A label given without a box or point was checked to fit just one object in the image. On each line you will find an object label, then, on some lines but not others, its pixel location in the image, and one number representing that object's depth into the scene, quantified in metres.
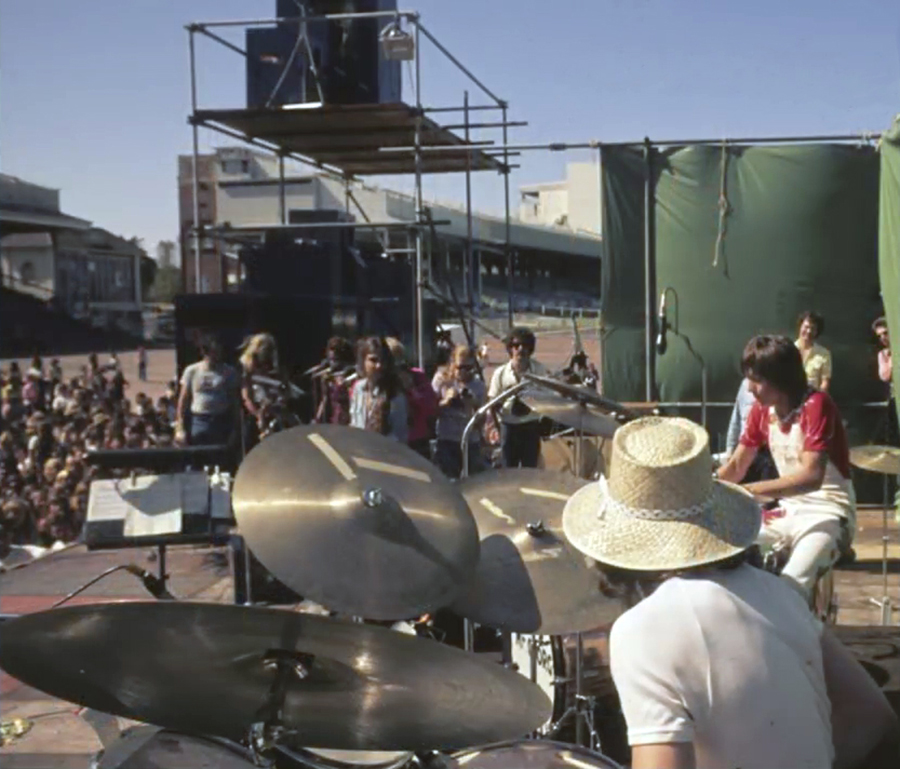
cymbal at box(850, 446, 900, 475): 5.53
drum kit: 2.22
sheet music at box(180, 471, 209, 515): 5.81
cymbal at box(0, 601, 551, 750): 2.16
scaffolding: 10.52
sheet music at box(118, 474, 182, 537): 5.64
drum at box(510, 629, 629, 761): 3.88
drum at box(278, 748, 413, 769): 2.67
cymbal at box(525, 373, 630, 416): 4.45
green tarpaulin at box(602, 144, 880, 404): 9.27
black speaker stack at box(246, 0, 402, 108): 11.20
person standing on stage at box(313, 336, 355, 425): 9.16
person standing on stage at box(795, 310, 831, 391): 8.29
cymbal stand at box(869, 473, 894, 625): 6.00
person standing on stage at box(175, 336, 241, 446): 9.30
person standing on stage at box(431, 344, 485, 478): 8.85
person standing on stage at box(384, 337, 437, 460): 8.25
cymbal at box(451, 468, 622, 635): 3.62
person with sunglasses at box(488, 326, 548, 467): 8.69
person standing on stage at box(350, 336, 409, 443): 7.81
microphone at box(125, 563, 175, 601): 3.63
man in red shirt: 4.65
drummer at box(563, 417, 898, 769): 2.13
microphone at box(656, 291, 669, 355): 9.48
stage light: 10.16
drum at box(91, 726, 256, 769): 2.48
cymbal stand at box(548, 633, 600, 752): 3.74
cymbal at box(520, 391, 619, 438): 4.91
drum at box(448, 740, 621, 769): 2.71
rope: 9.33
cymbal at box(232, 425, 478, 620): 3.52
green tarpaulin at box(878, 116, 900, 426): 5.69
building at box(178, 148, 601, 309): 15.91
